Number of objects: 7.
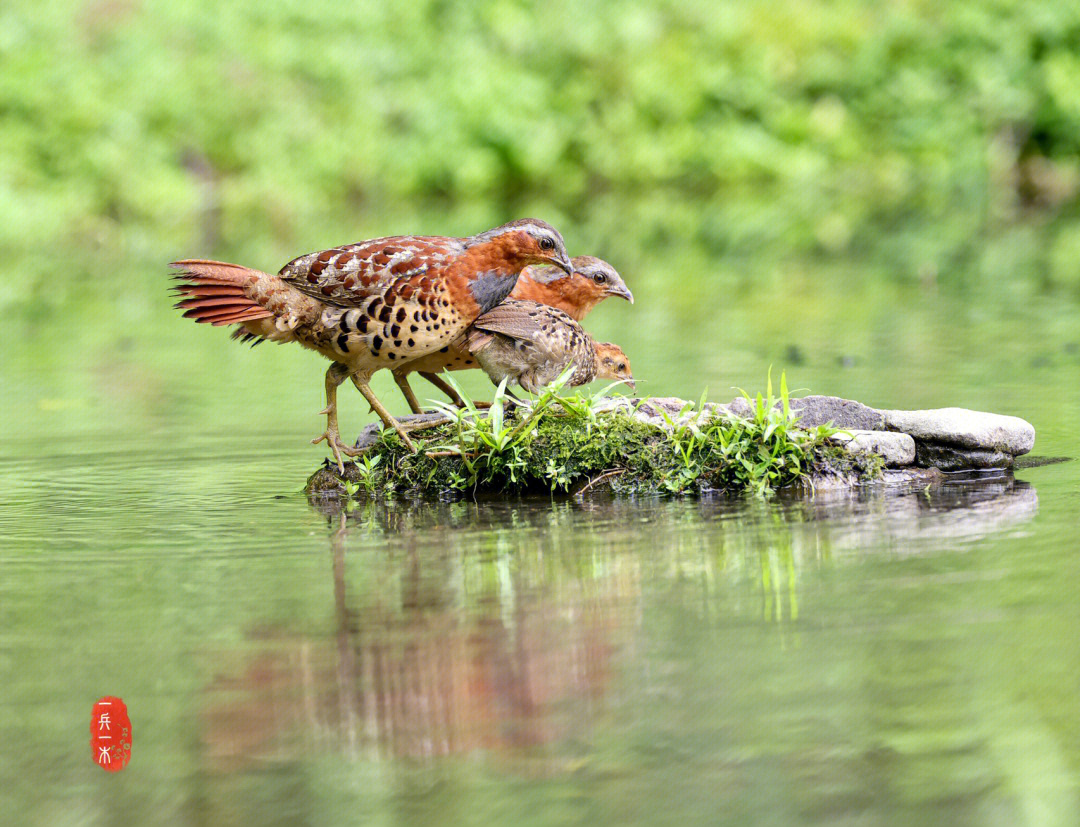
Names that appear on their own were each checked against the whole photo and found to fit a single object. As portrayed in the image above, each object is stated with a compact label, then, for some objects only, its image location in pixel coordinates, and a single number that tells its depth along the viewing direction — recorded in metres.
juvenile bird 14.67
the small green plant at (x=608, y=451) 14.02
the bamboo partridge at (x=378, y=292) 14.13
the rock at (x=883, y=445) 14.37
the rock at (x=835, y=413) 15.19
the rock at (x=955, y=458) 14.76
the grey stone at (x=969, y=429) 14.66
